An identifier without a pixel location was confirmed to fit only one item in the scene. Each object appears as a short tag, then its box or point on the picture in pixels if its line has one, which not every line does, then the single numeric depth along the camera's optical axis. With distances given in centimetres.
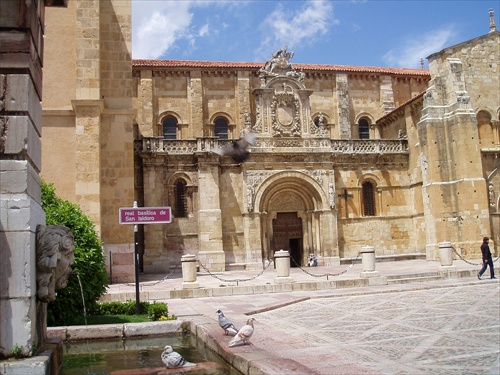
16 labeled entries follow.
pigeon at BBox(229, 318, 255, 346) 677
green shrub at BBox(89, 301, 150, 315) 1064
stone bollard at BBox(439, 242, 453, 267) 1952
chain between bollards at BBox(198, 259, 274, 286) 1852
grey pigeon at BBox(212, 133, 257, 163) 1441
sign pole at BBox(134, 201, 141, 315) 1038
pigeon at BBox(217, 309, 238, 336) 751
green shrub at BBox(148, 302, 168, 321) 964
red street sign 1063
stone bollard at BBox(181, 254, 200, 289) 1602
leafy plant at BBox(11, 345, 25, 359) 474
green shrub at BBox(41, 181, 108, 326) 974
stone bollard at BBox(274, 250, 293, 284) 1720
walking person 1733
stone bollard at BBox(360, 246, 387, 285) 1748
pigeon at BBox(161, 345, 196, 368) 602
